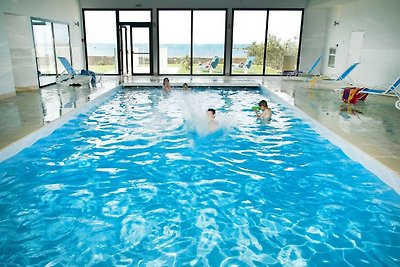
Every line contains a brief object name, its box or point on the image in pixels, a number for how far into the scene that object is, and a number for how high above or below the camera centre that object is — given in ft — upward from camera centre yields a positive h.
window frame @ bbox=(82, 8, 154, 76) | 42.24 +4.34
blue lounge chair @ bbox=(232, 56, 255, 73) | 45.93 -0.60
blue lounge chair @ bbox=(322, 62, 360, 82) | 29.71 -0.79
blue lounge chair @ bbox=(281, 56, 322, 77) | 40.27 -1.40
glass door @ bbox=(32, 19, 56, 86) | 29.70 +0.53
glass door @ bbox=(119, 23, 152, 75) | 42.65 +1.49
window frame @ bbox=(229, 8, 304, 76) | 42.73 +5.13
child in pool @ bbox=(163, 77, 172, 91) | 30.89 -2.47
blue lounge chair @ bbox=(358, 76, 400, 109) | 22.38 -1.95
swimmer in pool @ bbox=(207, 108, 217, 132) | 18.06 -3.37
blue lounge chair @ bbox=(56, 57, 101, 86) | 31.04 -1.89
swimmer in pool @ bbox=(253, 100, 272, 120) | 19.89 -3.12
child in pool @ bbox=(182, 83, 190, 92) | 31.28 -2.69
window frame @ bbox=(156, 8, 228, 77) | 42.50 +4.72
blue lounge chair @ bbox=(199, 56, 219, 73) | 46.00 -0.72
